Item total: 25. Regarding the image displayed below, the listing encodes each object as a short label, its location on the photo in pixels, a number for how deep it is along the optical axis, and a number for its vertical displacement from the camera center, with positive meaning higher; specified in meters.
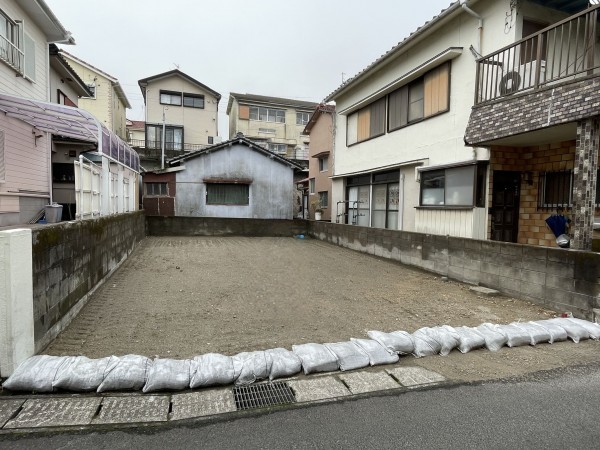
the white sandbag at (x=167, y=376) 2.73 -1.38
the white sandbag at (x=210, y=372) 2.82 -1.38
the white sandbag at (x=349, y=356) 3.21 -1.39
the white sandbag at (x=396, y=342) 3.47 -1.35
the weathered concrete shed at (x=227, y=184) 17.00 +1.06
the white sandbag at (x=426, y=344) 3.52 -1.39
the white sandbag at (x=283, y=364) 3.02 -1.39
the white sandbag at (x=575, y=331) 3.99 -1.37
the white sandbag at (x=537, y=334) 3.87 -1.37
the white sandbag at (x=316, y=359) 3.12 -1.38
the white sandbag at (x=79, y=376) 2.66 -1.34
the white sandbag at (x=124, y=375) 2.70 -1.36
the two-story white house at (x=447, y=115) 6.81 +2.43
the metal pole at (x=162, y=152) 25.35 +3.77
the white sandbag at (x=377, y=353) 3.30 -1.40
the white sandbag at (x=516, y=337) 3.81 -1.38
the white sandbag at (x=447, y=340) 3.60 -1.37
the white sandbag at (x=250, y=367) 2.91 -1.38
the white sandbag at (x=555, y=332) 3.95 -1.37
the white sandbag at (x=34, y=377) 2.64 -1.35
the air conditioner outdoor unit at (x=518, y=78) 6.40 +2.50
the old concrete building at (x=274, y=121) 30.48 +7.63
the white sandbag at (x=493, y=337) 3.72 -1.38
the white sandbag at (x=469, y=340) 3.65 -1.38
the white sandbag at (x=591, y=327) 4.05 -1.36
